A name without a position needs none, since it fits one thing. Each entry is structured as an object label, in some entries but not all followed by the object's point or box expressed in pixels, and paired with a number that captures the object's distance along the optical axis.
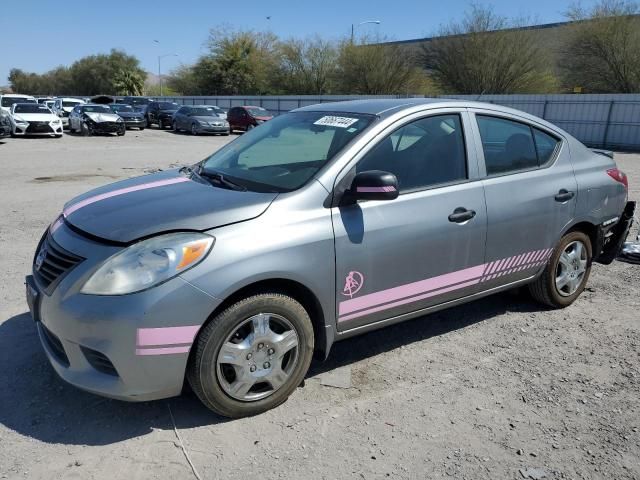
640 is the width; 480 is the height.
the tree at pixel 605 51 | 29.55
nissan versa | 2.66
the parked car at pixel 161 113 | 31.28
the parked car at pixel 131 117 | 28.75
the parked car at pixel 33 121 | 22.03
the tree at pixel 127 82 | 83.44
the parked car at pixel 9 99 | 26.67
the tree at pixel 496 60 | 35.00
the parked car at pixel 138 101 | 33.16
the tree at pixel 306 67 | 50.22
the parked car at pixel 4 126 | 18.95
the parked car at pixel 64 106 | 31.34
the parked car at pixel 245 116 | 28.72
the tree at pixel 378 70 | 42.56
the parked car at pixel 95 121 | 24.52
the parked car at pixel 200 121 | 27.75
